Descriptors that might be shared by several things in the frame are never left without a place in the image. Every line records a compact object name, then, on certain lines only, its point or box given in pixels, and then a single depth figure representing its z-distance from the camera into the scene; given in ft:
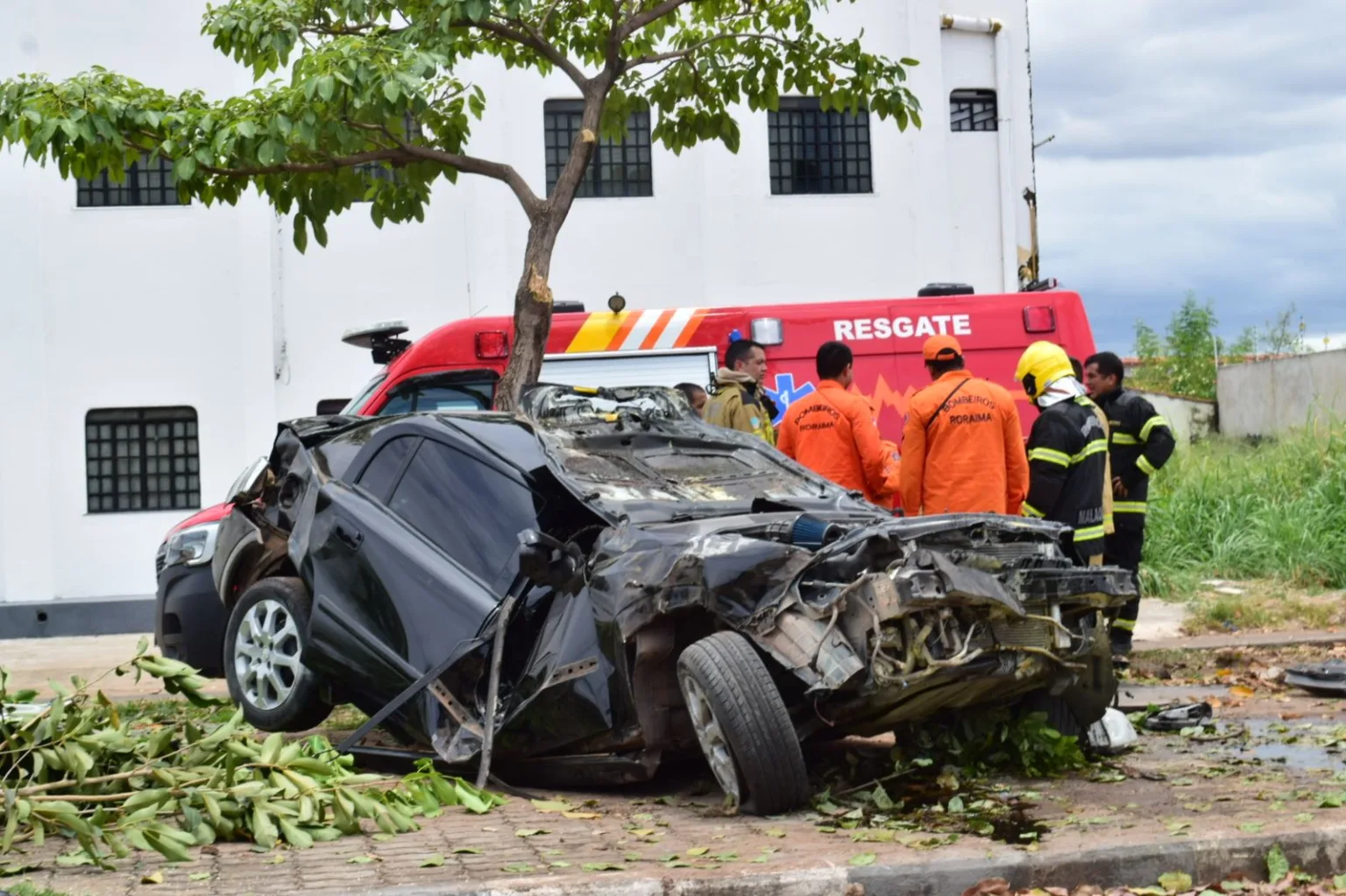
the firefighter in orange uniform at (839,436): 28.19
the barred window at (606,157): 57.26
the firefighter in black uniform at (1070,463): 27.84
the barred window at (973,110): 61.16
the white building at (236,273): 53.26
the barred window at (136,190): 54.54
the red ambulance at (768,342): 38.14
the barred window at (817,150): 58.80
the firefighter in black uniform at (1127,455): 31.24
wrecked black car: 17.22
